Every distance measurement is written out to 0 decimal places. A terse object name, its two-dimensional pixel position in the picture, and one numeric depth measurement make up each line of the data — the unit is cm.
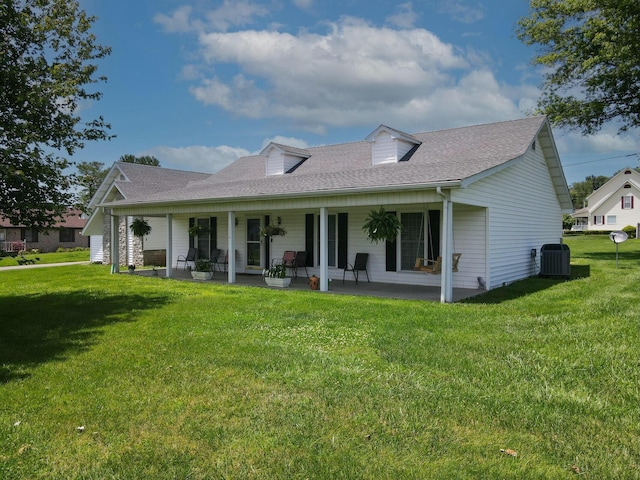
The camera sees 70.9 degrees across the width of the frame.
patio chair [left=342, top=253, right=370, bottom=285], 1288
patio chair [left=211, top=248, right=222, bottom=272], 1644
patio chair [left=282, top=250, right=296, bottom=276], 1412
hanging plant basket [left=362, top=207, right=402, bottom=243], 1049
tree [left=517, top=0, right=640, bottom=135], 1725
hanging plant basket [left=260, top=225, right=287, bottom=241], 1458
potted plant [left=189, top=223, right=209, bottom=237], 1647
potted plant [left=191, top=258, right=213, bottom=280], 1409
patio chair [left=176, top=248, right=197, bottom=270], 1708
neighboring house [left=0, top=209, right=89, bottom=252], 3531
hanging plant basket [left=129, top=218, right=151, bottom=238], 1669
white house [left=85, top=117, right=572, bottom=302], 1027
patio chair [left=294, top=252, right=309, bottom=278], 1417
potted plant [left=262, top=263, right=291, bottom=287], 1220
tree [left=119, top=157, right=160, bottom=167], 5853
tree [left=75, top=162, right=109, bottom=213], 877
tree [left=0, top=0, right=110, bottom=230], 764
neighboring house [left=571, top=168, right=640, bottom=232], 4522
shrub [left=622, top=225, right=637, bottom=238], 4197
